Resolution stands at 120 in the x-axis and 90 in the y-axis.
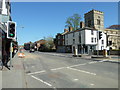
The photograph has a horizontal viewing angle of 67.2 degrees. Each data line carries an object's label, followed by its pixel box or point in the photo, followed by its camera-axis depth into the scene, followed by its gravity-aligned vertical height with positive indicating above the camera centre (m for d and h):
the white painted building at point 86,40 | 30.80 +2.14
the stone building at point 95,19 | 39.94 +12.39
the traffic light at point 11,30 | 6.95 +1.28
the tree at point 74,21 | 46.08 +12.89
